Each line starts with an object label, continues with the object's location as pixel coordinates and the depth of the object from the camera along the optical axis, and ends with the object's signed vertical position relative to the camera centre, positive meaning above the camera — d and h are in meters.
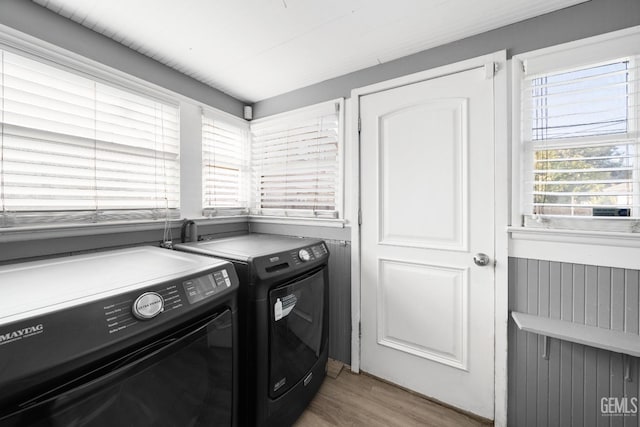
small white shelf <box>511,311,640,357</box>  1.20 -0.59
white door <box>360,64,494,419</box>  1.61 -0.17
